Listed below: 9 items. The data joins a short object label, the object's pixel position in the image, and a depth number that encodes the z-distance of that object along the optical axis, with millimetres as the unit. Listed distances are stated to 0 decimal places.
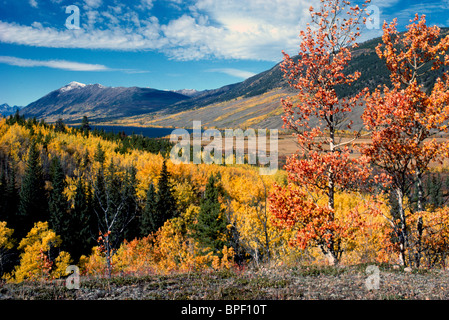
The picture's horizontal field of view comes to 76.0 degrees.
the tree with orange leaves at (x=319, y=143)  12641
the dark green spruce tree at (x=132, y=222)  62891
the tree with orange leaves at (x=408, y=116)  13227
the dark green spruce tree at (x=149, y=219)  63562
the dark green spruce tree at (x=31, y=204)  61812
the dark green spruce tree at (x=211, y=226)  48406
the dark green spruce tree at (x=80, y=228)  59188
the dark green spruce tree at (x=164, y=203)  64875
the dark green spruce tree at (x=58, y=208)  59156
